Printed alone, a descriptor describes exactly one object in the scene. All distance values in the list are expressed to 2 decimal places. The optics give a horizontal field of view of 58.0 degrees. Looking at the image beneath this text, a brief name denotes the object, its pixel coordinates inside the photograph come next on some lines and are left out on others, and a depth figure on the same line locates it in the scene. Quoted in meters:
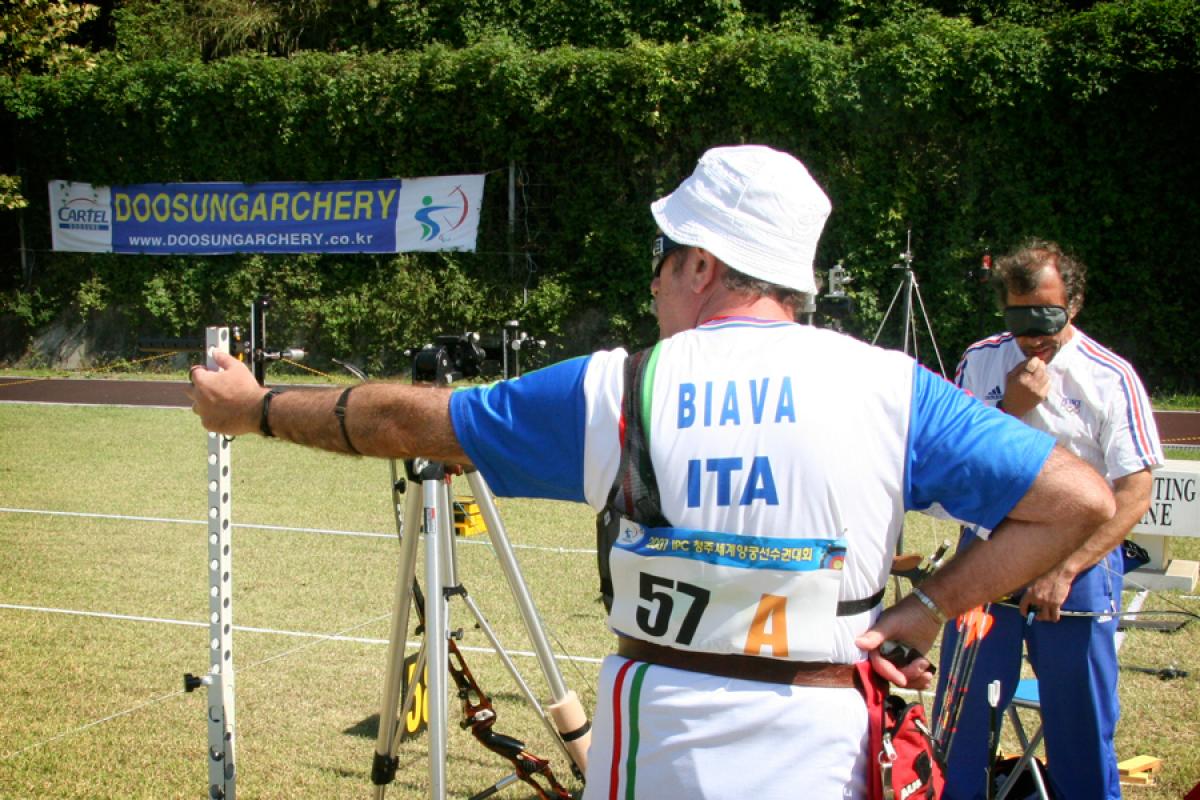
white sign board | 6.87
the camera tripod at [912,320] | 16.85
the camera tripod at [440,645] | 3.32
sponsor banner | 21.28
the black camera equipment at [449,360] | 3.07
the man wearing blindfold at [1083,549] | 3.46
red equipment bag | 1.85
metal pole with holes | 3.28
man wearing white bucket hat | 1.80
